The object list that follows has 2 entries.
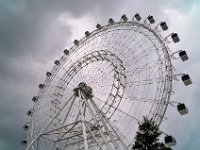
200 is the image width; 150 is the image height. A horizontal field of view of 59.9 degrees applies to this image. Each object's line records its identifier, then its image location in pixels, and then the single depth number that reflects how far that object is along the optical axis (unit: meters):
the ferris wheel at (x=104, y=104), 18.16
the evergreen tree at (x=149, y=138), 17.28
